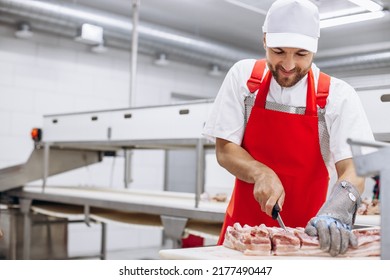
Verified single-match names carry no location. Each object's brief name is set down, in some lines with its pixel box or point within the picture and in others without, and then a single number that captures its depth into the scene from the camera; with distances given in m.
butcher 1.48
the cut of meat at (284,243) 1.25
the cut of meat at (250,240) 1.25
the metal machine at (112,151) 2.67
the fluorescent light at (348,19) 3.32
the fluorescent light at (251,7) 3.24
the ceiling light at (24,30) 4.43
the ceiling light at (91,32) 4.15
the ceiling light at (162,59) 5.33
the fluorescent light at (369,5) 3.17
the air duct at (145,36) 4.20
